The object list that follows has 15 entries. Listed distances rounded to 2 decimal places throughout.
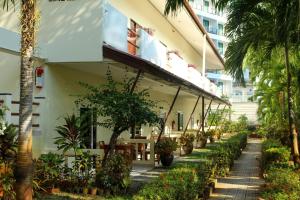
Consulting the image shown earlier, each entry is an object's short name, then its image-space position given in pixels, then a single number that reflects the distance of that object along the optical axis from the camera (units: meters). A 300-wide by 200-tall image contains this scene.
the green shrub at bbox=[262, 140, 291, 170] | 13.13
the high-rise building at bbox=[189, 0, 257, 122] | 66.63
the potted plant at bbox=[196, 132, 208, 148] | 25.68
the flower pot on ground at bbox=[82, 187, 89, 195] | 10.53
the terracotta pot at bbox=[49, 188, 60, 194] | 10.54
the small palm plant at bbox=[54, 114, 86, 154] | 11.63
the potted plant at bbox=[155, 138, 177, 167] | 16.12
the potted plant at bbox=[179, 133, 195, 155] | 21.03
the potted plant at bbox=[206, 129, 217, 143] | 29.38
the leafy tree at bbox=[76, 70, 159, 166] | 11.27
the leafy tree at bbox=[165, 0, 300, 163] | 13.47
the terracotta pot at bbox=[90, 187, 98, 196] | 10.53
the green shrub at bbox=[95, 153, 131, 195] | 10.60
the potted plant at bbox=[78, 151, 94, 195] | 10.67
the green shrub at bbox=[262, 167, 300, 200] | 7.65
